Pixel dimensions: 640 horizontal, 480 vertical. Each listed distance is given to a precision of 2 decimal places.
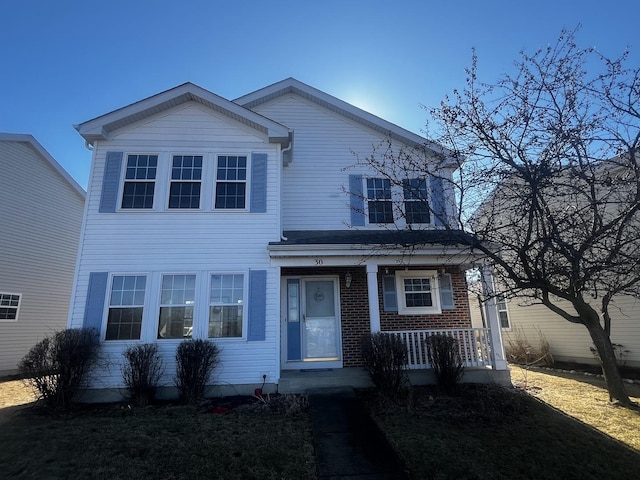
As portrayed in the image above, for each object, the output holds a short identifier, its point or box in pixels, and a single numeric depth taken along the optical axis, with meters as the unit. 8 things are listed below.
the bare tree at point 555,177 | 5.82
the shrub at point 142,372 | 7.14
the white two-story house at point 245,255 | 7.94
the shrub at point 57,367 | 6.88
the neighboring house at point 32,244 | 12.12
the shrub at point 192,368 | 7.26
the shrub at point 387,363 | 7.05
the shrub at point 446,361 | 7.64
